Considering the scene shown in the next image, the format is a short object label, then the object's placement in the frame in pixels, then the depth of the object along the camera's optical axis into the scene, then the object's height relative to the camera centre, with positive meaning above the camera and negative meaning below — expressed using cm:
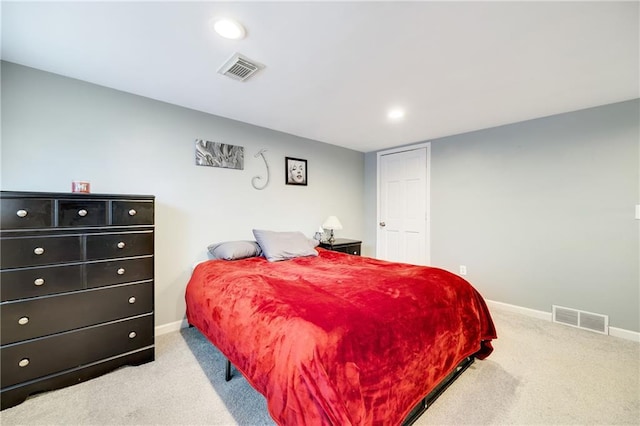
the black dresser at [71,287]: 154 -53
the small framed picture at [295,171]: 348 +58
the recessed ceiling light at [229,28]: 146 +110
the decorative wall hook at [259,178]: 315 +42
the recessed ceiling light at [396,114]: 269 +110
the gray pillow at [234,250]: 252 -40
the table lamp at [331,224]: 368 -18
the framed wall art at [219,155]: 272 +65
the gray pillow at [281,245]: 264 -37
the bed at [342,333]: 106 -66
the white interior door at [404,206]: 387 +10
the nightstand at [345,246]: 350 -49
